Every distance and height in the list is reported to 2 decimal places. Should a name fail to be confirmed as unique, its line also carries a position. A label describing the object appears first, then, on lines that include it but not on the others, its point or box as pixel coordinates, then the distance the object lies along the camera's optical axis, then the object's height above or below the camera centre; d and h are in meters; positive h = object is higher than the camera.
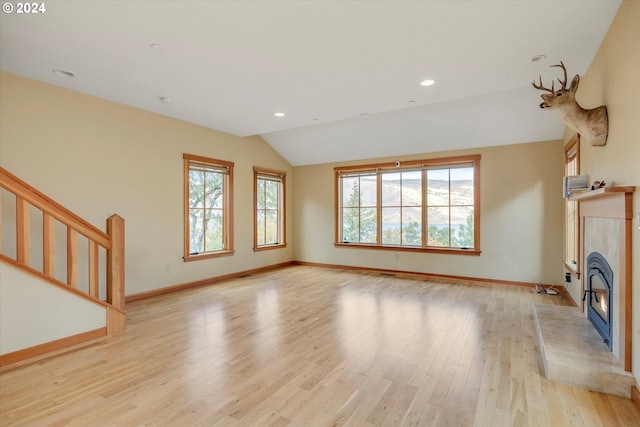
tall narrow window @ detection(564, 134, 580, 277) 3.95 -0.10
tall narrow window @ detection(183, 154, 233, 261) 5.45 +0.12
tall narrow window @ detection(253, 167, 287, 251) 6.84 +0.10
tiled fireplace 2.25 -0.92
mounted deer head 2.71 +0.85
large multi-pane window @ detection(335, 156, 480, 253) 5.92 +0.15
